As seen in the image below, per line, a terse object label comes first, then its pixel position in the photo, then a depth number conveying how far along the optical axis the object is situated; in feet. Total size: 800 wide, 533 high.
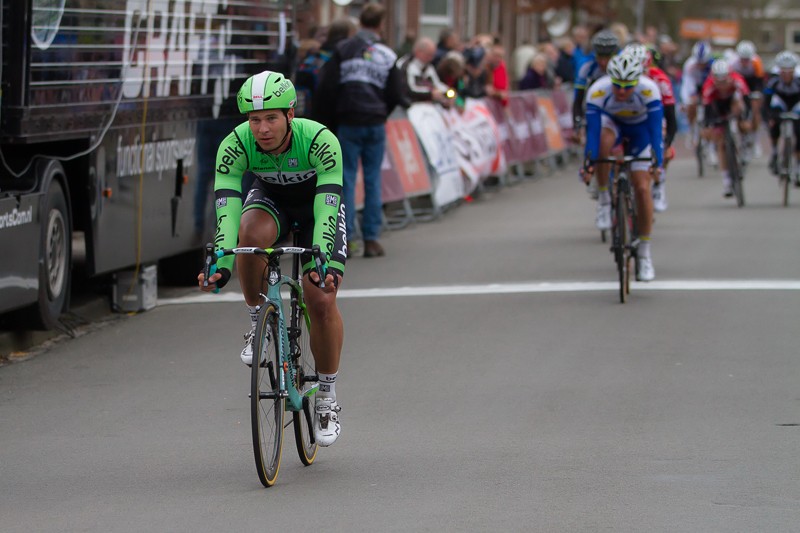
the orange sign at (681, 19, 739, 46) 217.15
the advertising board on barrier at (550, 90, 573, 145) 95.35
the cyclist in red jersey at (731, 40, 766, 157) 84.07
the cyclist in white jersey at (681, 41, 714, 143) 88.58
